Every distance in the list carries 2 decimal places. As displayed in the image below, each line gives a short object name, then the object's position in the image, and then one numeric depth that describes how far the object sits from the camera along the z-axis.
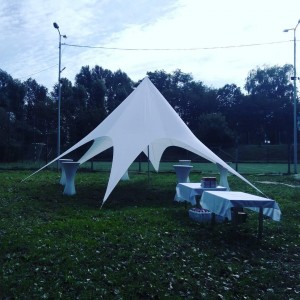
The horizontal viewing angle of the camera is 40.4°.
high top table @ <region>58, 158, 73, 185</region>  12.93
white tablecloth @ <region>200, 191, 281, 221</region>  6.16
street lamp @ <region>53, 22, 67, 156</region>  20.10
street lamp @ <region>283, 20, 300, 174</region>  19.75
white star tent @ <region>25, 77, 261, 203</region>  9.47
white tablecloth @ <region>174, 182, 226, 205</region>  8.05
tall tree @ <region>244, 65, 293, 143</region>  56.44
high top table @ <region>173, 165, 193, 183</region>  10.99
